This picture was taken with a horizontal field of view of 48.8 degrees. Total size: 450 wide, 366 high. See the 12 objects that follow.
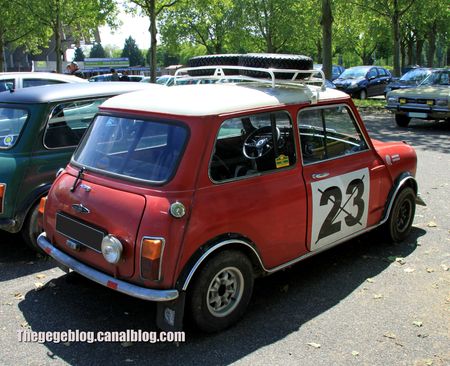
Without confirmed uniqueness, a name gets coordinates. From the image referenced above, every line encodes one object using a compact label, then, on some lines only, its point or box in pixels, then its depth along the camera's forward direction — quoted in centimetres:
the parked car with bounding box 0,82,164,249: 484
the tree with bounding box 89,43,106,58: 10032
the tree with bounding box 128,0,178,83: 1895
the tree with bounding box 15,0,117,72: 2231
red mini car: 328
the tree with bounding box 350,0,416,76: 2238
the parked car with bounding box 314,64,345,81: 3209
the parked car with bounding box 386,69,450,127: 1280
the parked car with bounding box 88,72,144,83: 2800
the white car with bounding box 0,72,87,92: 985
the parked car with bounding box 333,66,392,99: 2356
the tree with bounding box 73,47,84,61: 9375
